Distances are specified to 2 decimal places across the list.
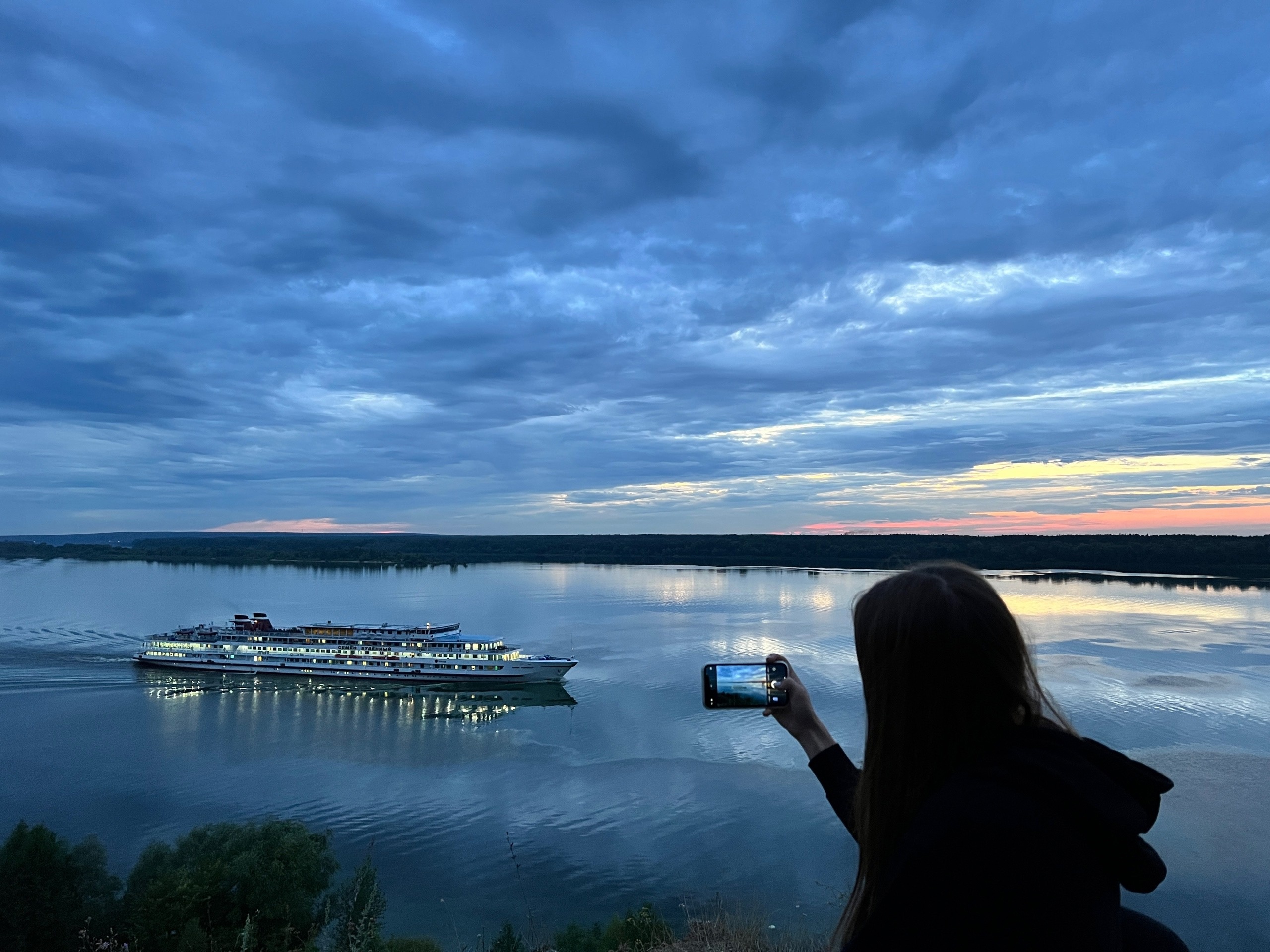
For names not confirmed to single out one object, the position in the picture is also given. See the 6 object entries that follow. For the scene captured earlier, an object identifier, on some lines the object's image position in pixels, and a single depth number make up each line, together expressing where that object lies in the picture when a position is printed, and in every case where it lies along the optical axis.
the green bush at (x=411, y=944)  9.00
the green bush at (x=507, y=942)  8.00
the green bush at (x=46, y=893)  9.52
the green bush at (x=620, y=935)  8.90
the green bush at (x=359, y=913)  6.68
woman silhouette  1.06
